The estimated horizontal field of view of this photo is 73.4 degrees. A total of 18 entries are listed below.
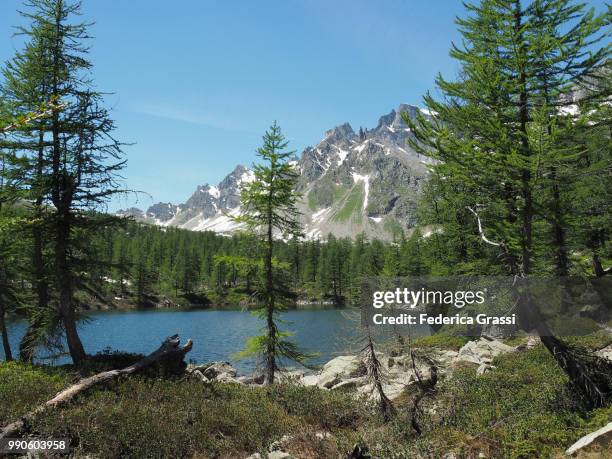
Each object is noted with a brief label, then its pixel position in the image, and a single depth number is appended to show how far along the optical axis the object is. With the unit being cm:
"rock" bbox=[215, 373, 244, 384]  2195
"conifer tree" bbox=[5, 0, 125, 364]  1541
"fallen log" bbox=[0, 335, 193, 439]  865
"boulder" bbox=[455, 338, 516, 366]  1690
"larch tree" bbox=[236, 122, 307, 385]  1927
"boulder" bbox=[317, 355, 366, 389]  1963
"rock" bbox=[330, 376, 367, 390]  1736
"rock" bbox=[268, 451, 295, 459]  738
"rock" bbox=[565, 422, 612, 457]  635
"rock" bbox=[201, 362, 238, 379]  2291
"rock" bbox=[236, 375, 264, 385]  2342
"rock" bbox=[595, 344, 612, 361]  1344
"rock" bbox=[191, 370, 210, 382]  1449
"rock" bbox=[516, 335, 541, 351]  1778
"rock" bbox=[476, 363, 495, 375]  1393
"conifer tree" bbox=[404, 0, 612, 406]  881
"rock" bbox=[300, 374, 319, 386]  2169
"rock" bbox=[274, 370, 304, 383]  1806
